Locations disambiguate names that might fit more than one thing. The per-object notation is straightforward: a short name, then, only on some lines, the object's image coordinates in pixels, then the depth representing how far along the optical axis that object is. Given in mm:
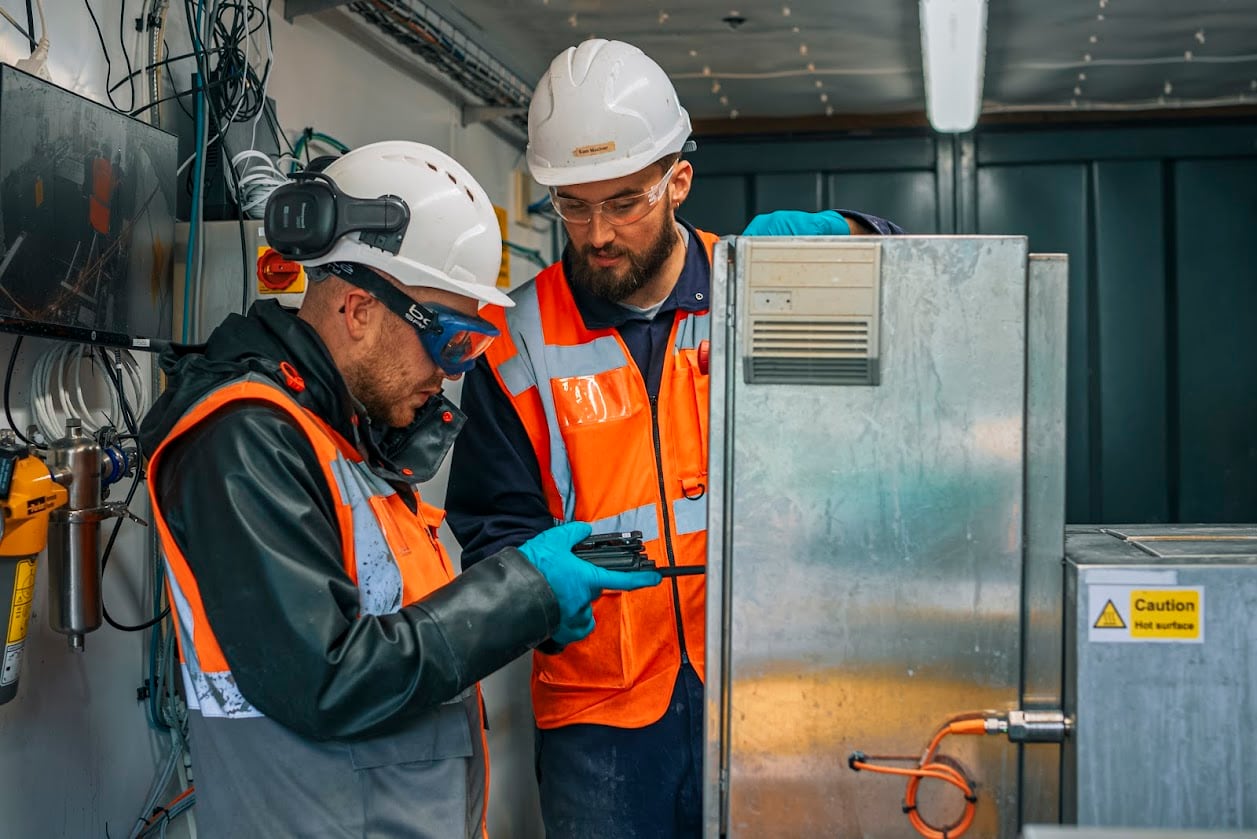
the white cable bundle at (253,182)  2682
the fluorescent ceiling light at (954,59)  3260
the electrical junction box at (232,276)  2631
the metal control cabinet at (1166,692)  1279
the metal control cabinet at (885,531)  1372
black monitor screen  1964
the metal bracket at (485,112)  4387
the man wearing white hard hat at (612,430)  2021
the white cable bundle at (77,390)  2191
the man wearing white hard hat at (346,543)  1434
